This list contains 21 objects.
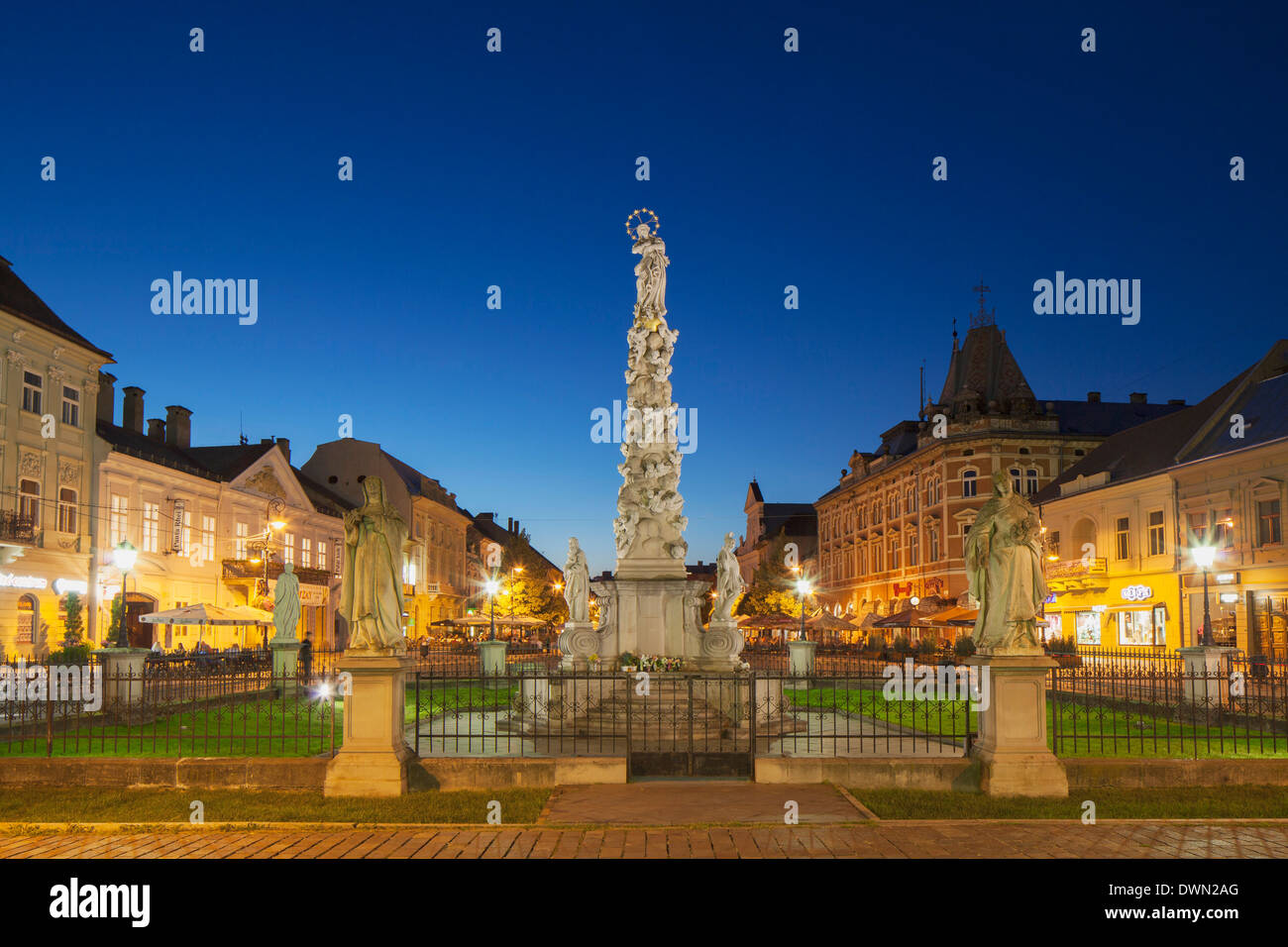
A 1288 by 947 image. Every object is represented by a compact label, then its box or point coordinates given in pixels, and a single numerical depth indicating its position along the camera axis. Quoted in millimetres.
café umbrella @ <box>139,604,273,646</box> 29453
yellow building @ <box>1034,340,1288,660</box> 34625
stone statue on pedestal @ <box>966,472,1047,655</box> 11758
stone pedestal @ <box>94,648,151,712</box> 18953
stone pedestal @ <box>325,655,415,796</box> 11344
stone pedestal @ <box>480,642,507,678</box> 25528
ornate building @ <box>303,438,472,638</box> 67688
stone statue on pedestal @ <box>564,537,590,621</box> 19344
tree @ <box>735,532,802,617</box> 68000
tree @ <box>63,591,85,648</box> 32656
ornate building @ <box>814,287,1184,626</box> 56125
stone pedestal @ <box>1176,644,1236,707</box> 20094
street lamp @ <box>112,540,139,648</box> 21891
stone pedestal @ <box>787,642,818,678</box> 30000
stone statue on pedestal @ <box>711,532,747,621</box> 19438
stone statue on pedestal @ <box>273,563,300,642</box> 25297
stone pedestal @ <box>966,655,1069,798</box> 11359
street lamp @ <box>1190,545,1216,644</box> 24170
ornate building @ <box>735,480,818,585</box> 106875
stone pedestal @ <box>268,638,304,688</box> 23562
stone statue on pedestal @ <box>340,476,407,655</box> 11719
